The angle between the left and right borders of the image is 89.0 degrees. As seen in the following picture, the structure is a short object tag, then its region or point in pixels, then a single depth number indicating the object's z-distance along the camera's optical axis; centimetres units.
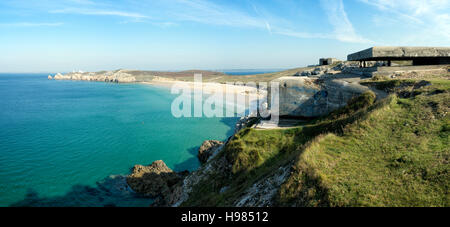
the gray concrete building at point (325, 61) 5382
